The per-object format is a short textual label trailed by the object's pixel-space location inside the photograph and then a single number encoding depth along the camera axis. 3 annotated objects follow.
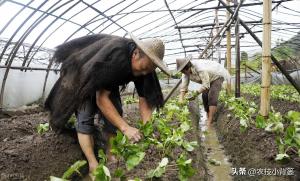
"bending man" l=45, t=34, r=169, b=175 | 1.59
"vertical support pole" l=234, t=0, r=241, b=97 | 3.33
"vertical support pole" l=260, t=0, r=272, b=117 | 2.20
